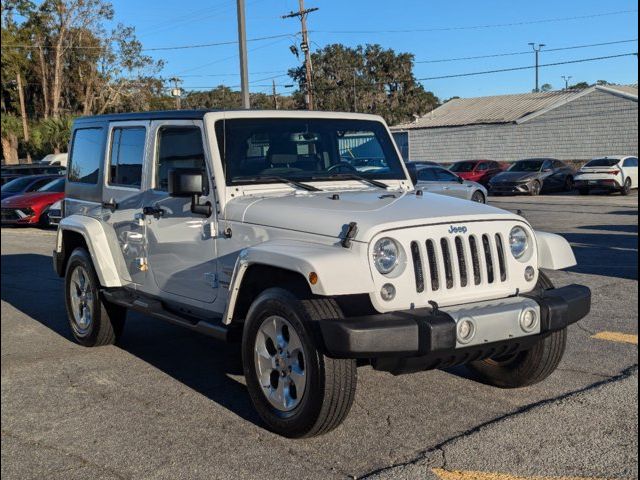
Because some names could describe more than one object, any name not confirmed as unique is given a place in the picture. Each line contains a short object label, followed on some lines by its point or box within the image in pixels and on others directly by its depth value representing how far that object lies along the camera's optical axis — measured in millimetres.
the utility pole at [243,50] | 19062
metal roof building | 38531
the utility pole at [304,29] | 35334
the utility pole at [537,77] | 87756
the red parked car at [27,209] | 19906
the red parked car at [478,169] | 33438
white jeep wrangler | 4055
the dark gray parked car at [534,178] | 29781
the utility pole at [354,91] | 58053
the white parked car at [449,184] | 20312
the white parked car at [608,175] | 28391
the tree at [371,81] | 63375
